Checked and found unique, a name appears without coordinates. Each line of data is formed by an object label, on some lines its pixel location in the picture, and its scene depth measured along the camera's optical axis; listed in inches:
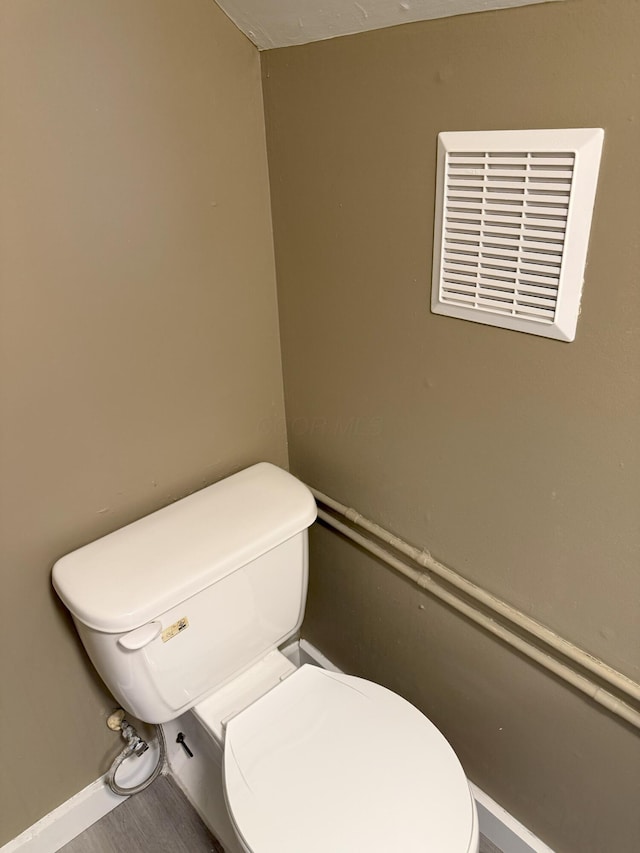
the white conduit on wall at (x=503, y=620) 39.8
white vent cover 31.8
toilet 39.8
